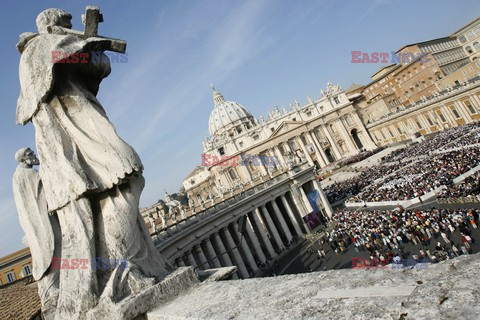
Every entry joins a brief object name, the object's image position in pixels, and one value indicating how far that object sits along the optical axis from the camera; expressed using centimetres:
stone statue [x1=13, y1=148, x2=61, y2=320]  459
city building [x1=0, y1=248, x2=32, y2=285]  3962
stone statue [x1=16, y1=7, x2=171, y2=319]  388
